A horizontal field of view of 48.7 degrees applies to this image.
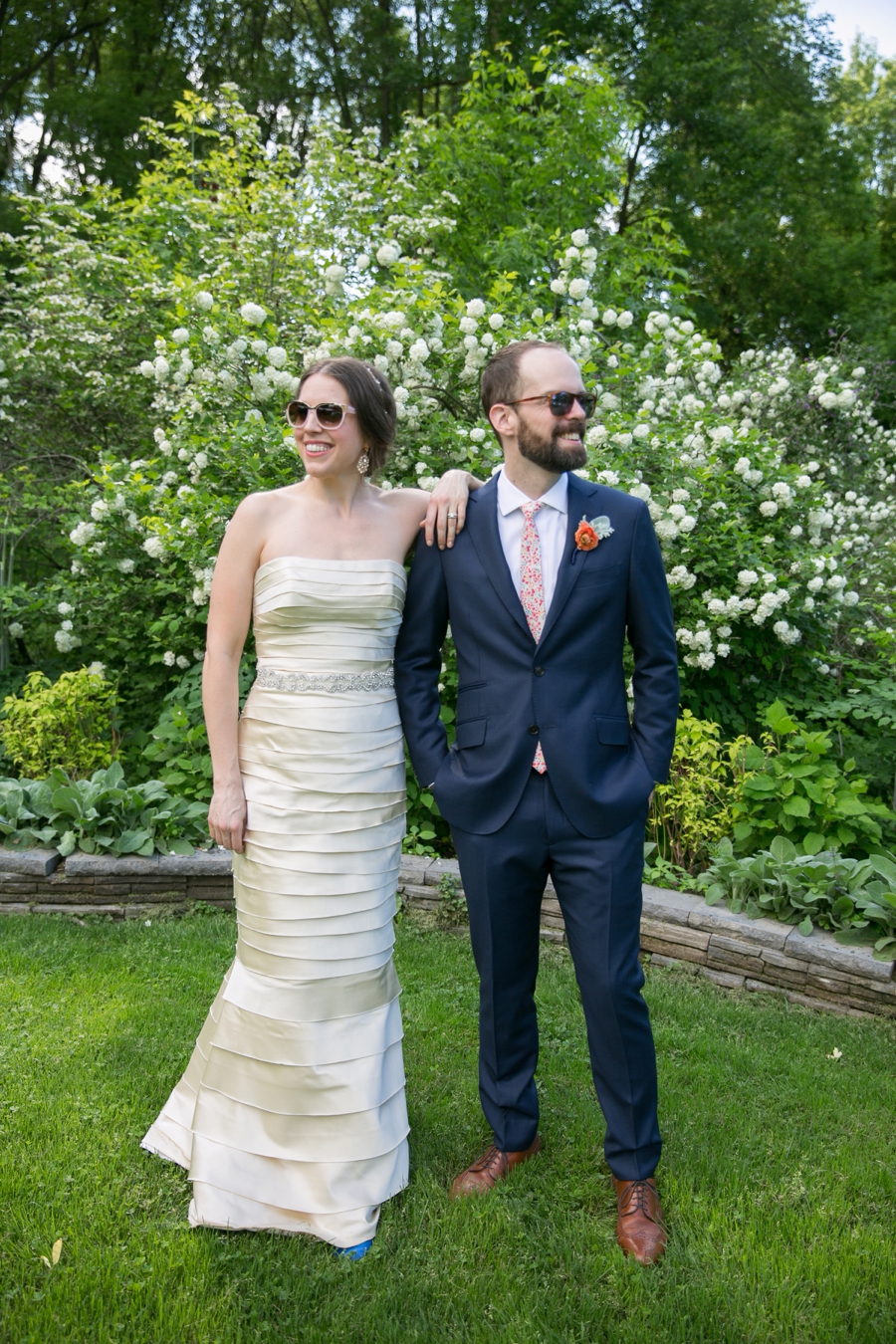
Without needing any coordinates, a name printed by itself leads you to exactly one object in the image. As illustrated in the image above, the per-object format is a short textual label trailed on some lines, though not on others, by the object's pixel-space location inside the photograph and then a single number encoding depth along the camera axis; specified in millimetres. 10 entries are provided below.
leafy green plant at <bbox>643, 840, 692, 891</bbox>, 4523
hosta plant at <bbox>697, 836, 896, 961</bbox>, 3941
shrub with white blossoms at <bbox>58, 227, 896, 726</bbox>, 4984
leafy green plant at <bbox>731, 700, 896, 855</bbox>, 4352
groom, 2516
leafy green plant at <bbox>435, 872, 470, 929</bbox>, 4574
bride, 2617
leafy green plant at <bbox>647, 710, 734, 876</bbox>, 4703
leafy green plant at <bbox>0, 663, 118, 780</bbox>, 5441
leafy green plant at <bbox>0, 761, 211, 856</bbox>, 4762
